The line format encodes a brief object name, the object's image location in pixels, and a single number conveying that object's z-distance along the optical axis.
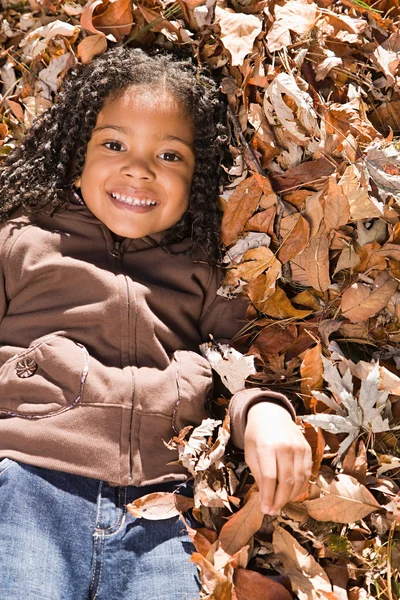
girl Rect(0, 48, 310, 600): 1.98
